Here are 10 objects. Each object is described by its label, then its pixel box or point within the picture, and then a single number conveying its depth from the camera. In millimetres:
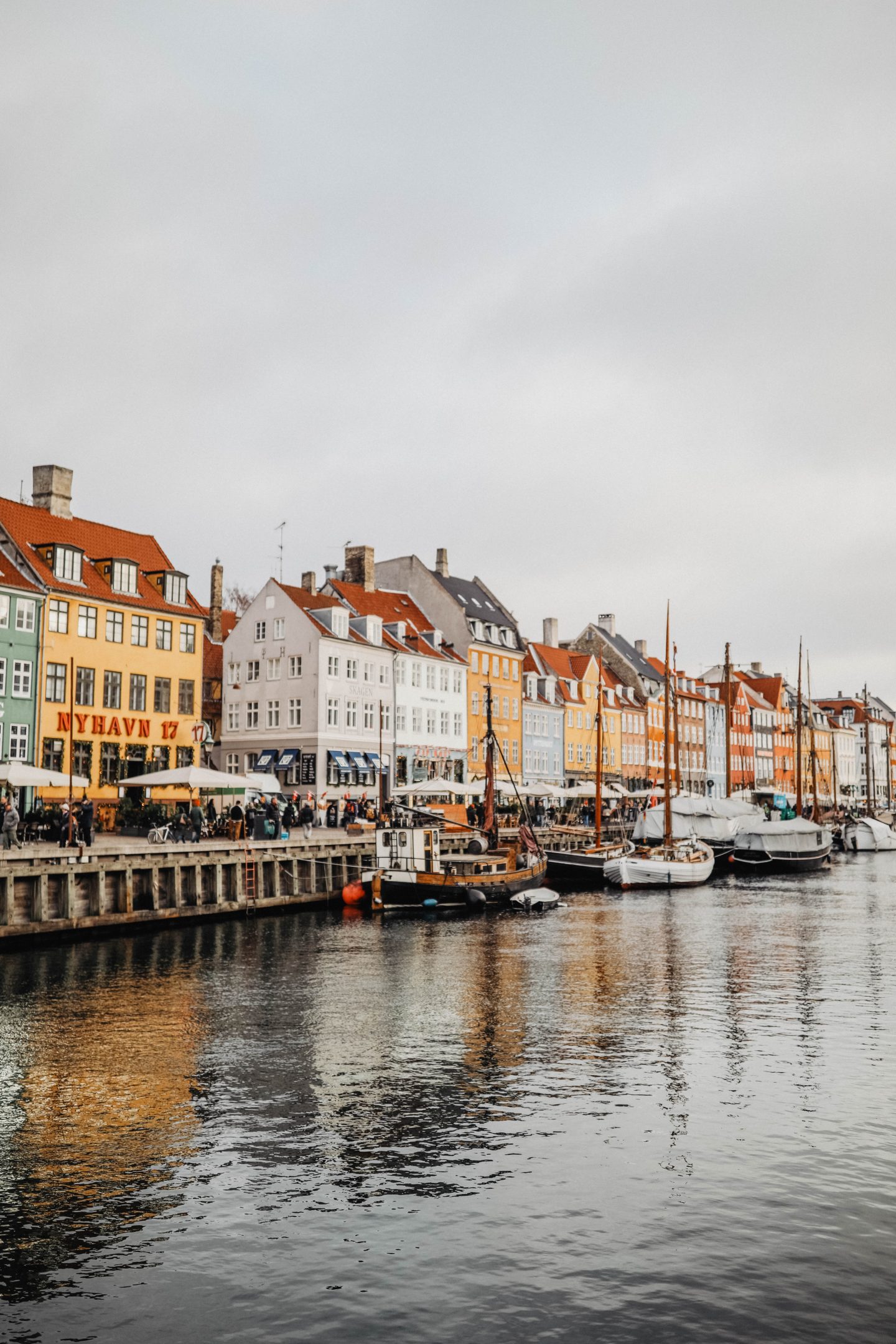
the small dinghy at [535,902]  45281
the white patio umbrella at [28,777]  35188
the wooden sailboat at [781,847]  68438
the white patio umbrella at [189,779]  41531
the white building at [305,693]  67375
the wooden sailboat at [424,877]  43344
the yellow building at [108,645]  52875
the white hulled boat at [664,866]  56000
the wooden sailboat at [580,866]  57281
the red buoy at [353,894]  44656
